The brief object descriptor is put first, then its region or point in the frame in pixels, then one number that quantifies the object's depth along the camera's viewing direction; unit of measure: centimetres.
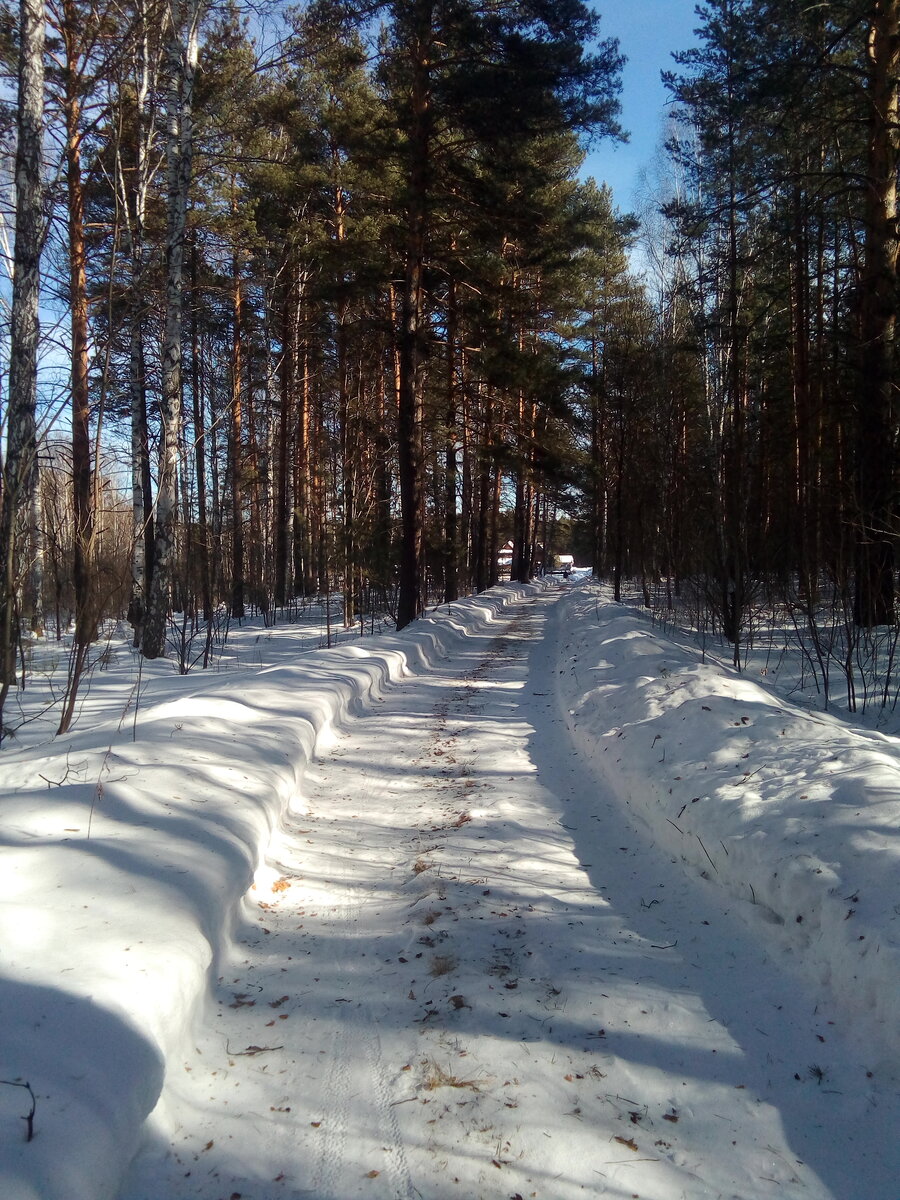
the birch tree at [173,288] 1115
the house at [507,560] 6670
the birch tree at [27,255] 630
